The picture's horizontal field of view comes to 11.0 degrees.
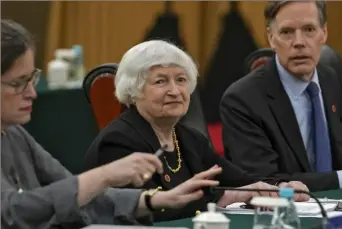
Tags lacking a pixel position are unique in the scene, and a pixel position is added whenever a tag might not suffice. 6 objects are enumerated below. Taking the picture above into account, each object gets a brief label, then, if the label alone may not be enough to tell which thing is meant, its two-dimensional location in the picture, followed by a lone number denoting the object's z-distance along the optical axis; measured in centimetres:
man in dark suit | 744
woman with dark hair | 474
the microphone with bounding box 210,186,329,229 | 479
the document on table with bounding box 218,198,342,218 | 569
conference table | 530
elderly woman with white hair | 620
